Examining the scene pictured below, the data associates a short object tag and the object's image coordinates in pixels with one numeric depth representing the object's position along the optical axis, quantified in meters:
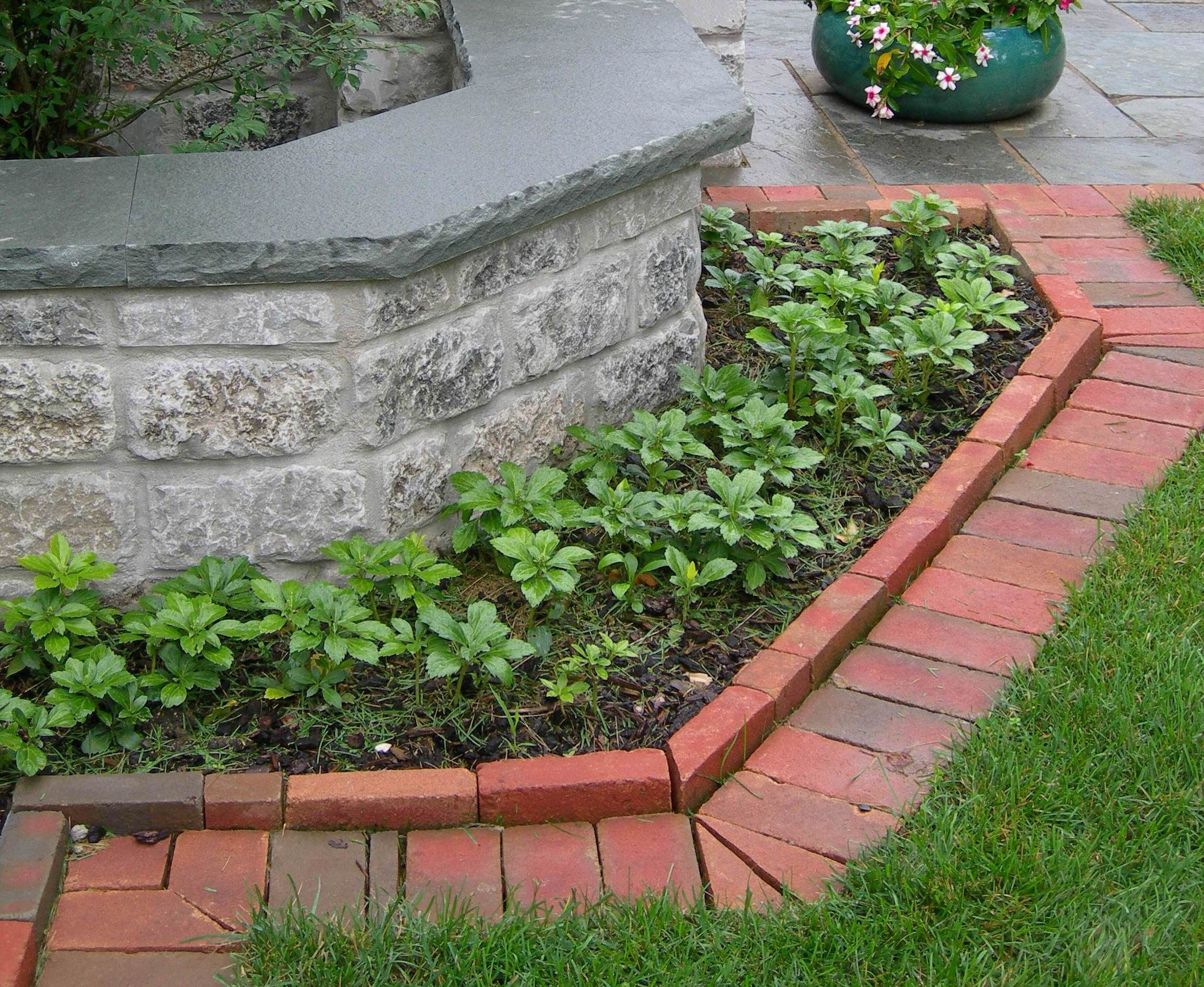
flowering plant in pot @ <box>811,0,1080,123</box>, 4.77
